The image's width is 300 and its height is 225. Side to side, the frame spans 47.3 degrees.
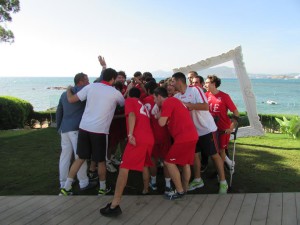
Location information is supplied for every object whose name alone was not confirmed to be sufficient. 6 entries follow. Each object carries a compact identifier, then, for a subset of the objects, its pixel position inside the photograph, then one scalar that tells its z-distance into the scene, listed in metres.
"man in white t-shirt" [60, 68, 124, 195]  4.72
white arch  10.12
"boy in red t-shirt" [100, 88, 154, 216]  4.18
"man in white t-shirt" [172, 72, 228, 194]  4.73
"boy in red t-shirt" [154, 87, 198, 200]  4.42
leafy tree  15.97
